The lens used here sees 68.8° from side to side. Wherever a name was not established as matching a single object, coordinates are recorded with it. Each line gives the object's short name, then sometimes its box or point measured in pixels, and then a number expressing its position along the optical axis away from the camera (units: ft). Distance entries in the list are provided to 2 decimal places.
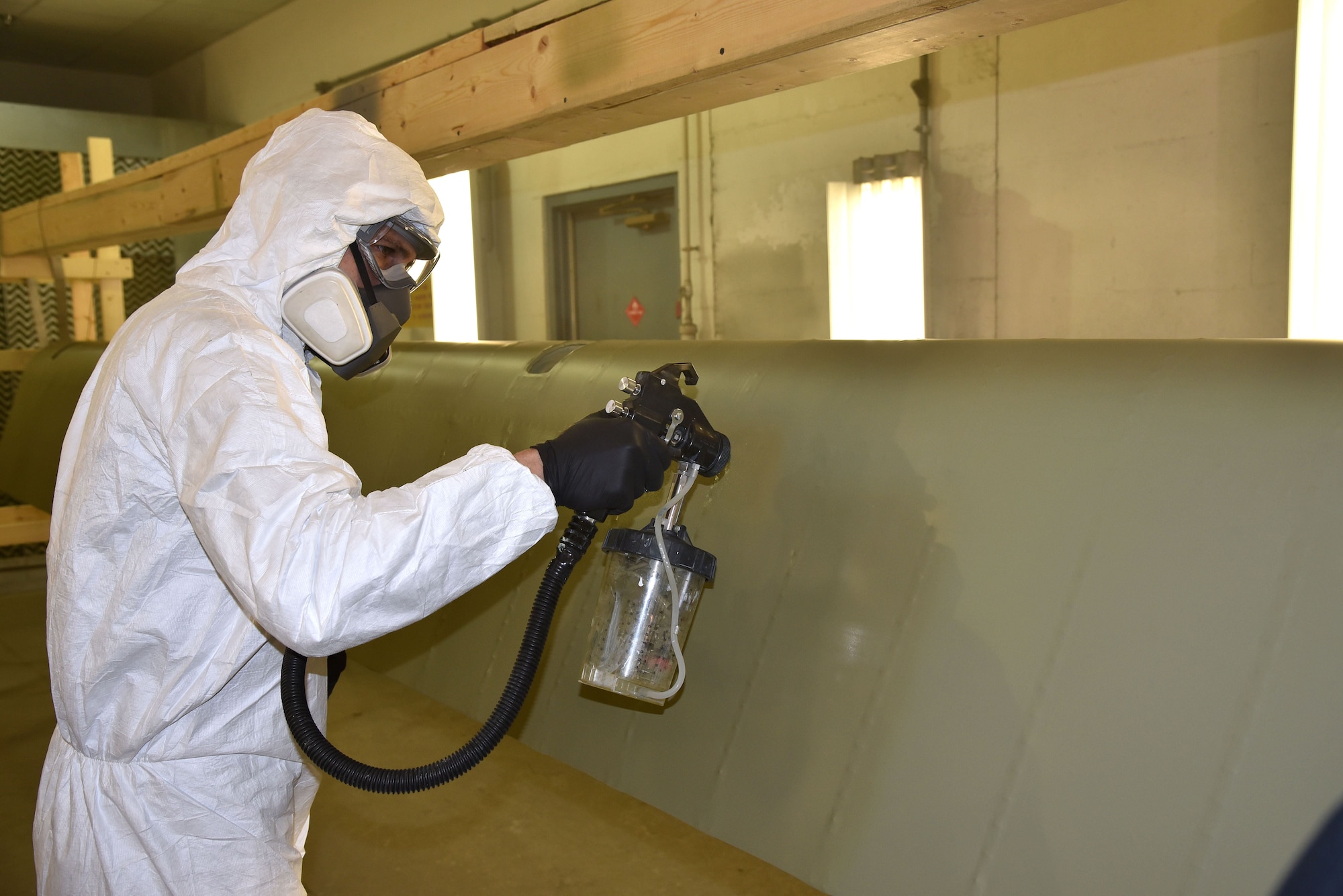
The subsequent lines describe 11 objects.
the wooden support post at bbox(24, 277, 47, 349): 16.44
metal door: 20.01
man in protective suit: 3.55
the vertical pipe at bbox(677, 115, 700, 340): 18.53
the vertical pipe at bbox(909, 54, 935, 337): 14.35
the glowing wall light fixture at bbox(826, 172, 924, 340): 12.07
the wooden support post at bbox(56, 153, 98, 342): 17.49
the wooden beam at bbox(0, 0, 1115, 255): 4.79
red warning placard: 20.72
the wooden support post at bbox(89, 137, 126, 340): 16.02
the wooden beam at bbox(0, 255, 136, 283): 15.85
